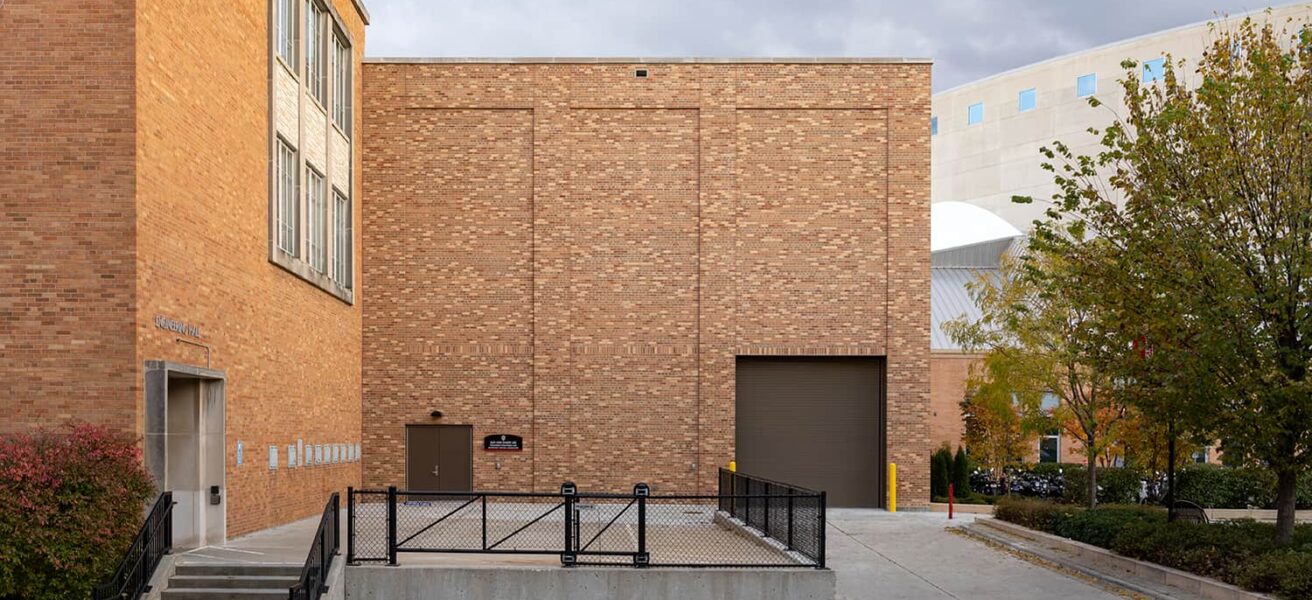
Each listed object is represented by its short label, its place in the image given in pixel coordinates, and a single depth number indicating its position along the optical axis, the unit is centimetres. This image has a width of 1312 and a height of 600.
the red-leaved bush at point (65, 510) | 1534
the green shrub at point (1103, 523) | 2243
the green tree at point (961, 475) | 3816
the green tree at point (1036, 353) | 2762
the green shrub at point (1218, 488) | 3584
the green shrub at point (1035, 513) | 2553
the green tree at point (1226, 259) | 1838
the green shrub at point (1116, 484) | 3522
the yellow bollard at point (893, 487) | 3350
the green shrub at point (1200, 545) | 1830
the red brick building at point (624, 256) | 3375
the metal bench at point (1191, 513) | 2392
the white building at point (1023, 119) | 7525
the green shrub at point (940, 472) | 3819
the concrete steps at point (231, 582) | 1712
